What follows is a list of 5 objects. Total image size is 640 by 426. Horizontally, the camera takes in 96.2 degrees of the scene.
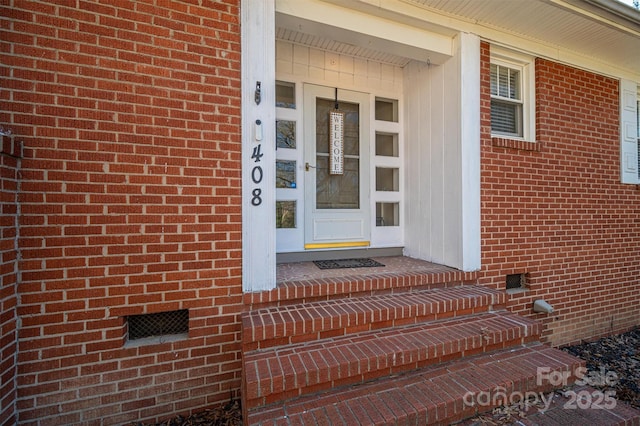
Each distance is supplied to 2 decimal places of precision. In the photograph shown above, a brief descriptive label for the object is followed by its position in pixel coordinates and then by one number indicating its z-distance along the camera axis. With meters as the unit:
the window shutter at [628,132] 4.06
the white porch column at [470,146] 3.07
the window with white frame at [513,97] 3.49
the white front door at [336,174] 3.54
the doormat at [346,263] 3.21
